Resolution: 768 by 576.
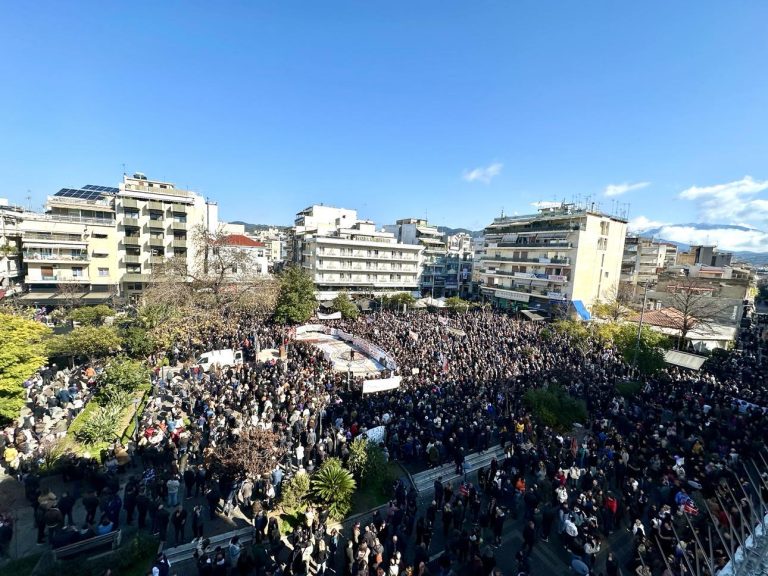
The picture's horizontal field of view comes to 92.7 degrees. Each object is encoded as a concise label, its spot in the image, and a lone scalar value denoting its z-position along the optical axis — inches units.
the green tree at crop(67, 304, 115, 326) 1050.1
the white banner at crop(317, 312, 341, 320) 1348.4
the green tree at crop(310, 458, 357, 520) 405.7
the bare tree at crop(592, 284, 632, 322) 1389.0
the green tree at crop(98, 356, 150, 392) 628.1
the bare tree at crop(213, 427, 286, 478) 407.2
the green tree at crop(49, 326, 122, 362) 746.8
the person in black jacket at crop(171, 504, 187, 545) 355.3
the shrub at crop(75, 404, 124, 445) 487.8
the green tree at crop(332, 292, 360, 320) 1411.2
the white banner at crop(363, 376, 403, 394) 686.8
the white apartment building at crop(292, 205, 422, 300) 1891.0
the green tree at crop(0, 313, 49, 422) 529.3
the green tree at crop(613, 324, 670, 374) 844.0
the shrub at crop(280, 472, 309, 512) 403.5
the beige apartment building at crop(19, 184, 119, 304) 1350.9
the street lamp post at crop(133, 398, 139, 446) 516.1
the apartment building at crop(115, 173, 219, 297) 1517.3
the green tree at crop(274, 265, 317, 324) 1258.0
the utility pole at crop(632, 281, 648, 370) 866.1
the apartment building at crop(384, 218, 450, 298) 2314.2
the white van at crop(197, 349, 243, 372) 821.2
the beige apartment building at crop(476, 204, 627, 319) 1621.6
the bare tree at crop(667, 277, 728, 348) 1171.3
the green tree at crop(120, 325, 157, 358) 804.0
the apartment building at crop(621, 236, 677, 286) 2052.2
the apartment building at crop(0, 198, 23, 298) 1302.9
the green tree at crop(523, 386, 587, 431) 616.4
